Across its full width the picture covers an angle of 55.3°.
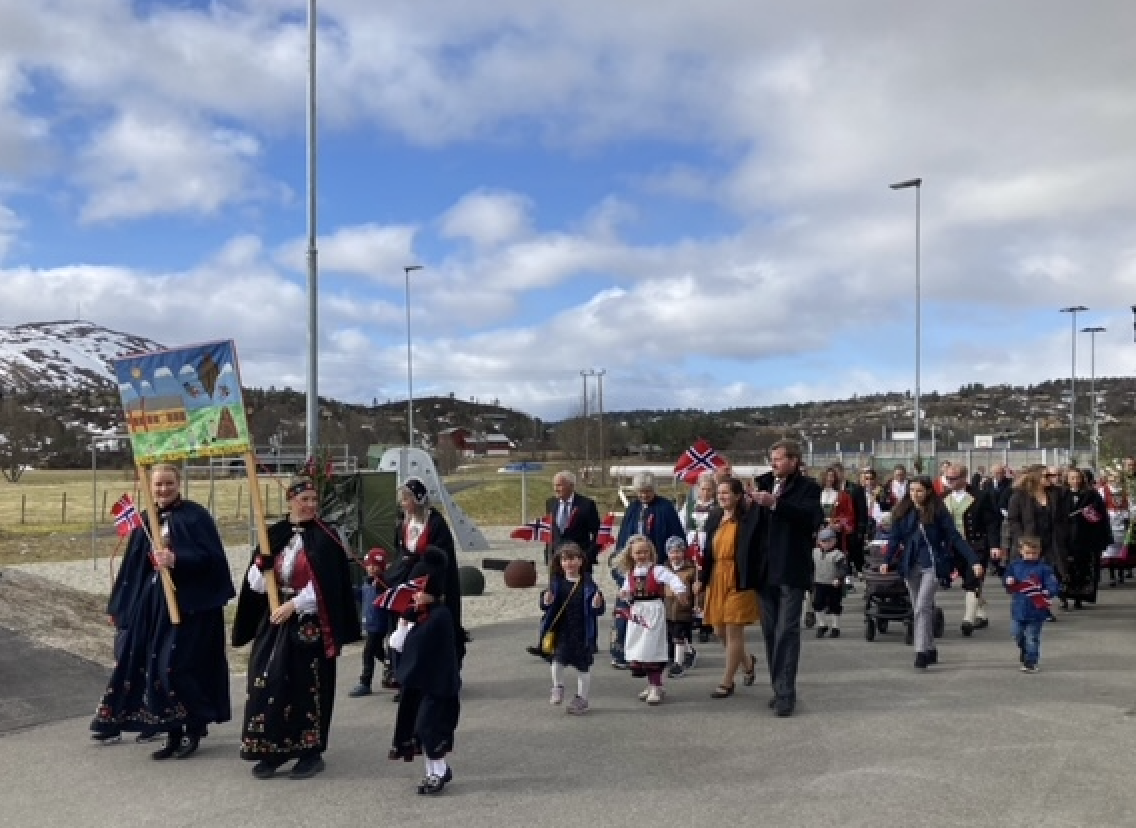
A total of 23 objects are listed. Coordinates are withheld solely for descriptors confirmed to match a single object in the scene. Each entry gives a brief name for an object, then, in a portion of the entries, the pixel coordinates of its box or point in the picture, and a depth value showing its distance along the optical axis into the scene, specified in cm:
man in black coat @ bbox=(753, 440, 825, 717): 821
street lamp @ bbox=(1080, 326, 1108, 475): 5386
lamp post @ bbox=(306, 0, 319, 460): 1658
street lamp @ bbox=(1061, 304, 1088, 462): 5278
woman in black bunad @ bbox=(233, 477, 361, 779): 655
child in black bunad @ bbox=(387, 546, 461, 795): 630
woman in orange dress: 874
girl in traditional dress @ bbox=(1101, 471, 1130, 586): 1769
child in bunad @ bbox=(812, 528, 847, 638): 1205
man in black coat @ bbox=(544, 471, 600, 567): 1045
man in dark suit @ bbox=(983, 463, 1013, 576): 1319
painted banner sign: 723
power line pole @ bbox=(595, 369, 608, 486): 5217
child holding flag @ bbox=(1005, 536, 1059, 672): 984
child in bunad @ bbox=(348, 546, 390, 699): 901
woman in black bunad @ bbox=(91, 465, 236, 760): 714
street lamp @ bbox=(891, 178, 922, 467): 3400
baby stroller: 1180
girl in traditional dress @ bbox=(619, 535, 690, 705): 870
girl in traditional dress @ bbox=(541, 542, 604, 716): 847
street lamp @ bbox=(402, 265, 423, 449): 4450
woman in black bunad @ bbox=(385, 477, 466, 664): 693
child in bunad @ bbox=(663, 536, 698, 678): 989
